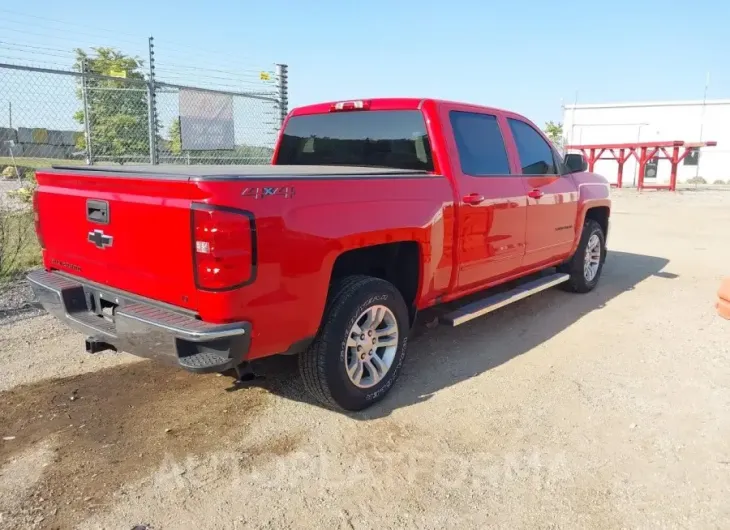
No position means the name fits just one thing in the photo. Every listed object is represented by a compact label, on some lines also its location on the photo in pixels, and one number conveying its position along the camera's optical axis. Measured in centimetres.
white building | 4341
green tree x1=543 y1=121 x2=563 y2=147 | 5348
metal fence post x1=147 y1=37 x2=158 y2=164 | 723
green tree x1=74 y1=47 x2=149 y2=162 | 811
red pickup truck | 277
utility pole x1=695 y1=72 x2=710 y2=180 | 4356
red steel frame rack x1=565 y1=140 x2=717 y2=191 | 2413
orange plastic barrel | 566
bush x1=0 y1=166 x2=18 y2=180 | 998
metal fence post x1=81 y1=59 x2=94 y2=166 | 718
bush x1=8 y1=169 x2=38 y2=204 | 667
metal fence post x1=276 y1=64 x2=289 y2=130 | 899
